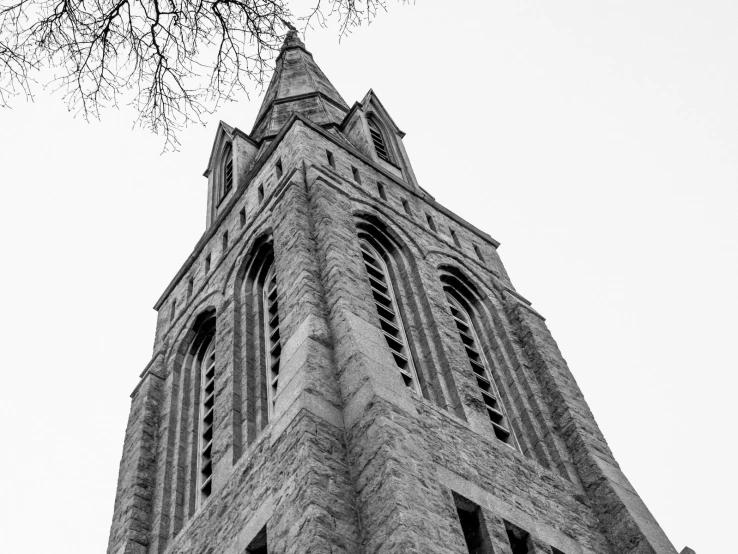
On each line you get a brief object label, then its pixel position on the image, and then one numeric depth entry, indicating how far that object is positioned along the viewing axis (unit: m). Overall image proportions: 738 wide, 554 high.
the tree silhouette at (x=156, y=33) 8.40
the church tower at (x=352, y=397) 11.82
